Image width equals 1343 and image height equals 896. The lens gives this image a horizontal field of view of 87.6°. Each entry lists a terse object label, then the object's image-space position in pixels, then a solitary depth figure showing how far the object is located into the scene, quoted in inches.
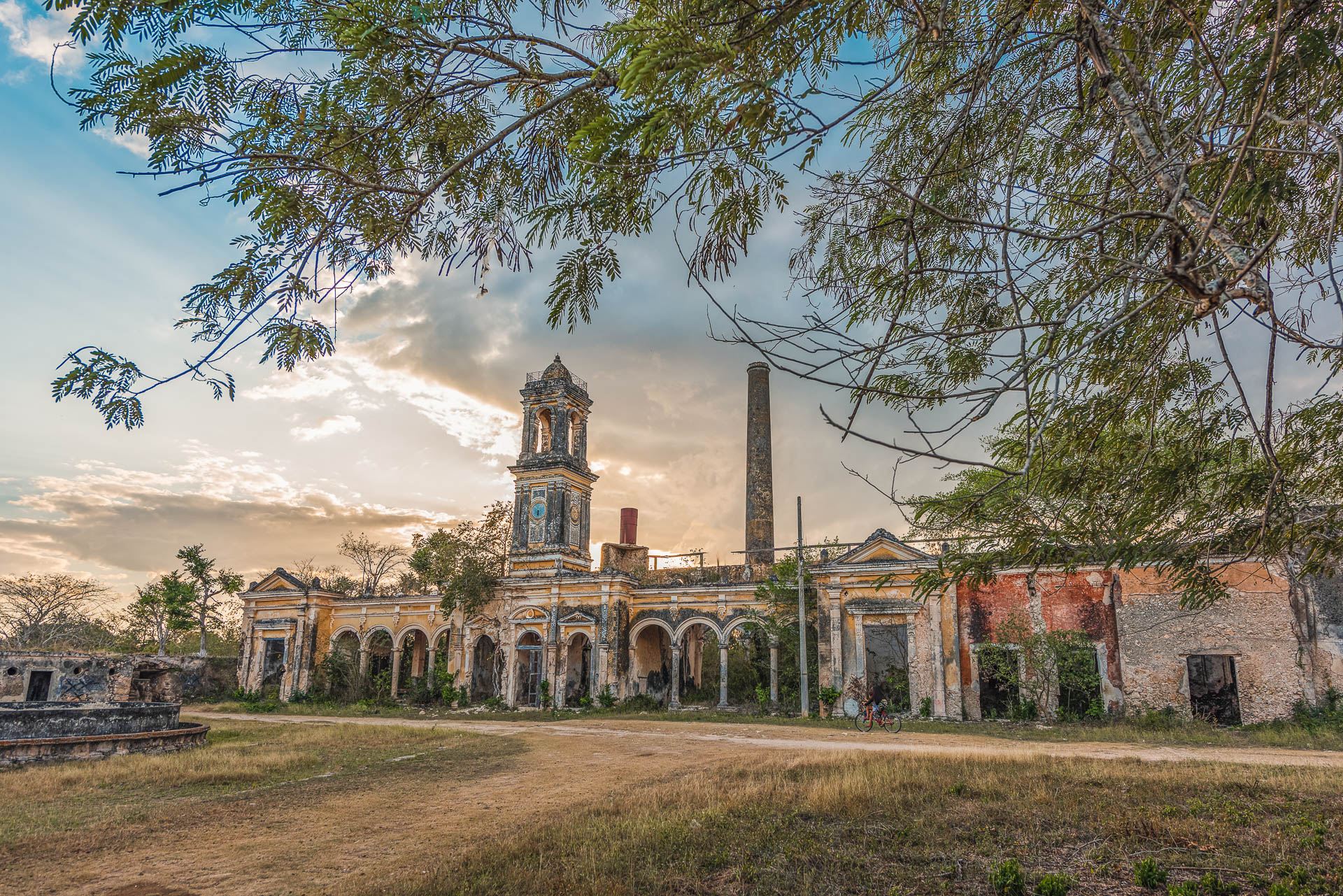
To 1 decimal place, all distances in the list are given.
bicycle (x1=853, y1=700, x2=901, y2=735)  675.4
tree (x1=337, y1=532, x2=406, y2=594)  1608.0
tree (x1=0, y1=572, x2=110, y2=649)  1246.9
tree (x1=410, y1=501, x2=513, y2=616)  1061.1
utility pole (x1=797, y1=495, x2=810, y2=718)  806.5
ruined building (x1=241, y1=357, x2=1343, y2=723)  692.1
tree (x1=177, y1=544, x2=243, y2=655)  1222.9
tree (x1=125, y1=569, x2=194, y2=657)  1202.6
